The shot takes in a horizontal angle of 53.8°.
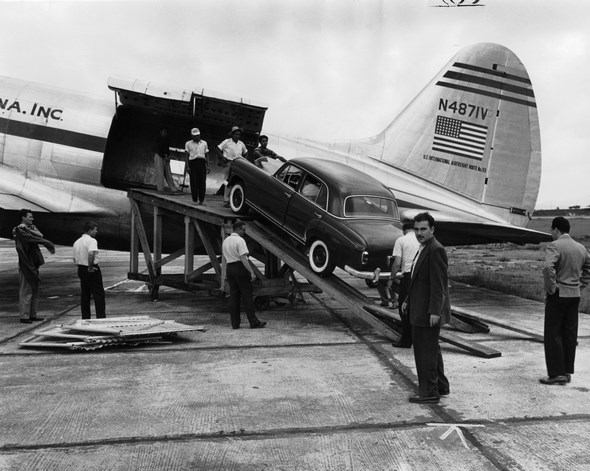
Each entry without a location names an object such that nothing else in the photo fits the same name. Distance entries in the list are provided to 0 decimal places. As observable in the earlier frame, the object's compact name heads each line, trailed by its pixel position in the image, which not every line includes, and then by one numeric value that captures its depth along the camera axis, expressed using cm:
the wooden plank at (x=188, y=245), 1248
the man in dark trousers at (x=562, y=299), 664
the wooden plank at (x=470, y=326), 959
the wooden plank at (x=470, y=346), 790
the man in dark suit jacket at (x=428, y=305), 593
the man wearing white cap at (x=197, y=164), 1263
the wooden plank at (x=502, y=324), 940
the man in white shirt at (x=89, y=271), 971
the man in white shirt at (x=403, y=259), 921
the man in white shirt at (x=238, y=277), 986
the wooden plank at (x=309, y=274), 908
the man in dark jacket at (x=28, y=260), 1018
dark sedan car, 953
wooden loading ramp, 955
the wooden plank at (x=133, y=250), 1378
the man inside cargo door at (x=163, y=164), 1361
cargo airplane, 1434
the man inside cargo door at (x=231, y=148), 1283
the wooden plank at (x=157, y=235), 1331
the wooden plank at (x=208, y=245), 1215
